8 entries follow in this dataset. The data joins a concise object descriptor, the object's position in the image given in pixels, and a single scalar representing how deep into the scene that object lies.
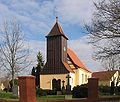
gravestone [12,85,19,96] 18.23
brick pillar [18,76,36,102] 8.09
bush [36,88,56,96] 22.56
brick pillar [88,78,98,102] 11.08
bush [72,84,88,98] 19.86
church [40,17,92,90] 30.67
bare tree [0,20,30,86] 23.01
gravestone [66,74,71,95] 20.02
